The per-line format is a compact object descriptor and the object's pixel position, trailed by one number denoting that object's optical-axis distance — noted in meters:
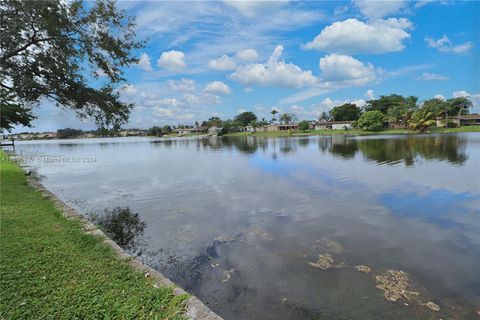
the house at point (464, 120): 69.75
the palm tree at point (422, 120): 61.69
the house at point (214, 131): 132.29
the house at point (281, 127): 112.68
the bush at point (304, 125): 97.69
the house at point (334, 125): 91.75
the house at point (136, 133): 189.25
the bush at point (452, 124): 69.00
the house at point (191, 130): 151.62
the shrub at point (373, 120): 72.62
